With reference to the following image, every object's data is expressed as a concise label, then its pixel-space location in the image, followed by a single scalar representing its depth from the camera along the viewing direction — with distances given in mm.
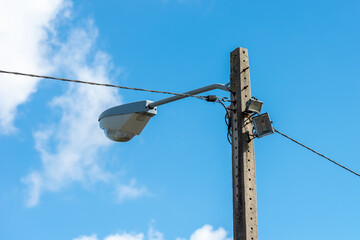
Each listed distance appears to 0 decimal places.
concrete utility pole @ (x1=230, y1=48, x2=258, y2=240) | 12229
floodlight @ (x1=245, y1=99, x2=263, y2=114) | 13196
